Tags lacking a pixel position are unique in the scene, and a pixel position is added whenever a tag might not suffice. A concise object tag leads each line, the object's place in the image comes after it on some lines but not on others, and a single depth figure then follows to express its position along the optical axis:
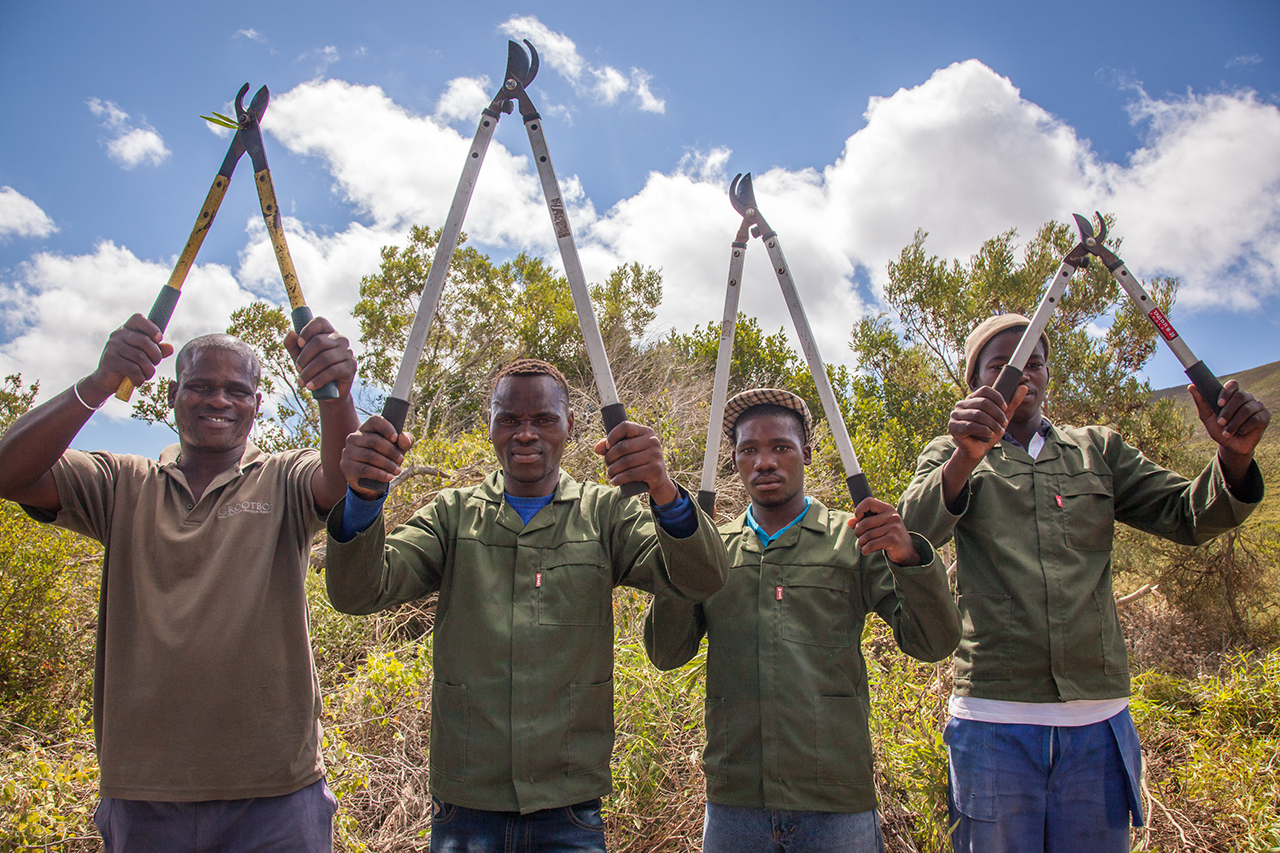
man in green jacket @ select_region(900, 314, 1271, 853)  2.17
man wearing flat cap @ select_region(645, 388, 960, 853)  2.03
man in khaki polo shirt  1.91
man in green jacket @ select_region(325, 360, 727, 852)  1.88
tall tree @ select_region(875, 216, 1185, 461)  9.00
